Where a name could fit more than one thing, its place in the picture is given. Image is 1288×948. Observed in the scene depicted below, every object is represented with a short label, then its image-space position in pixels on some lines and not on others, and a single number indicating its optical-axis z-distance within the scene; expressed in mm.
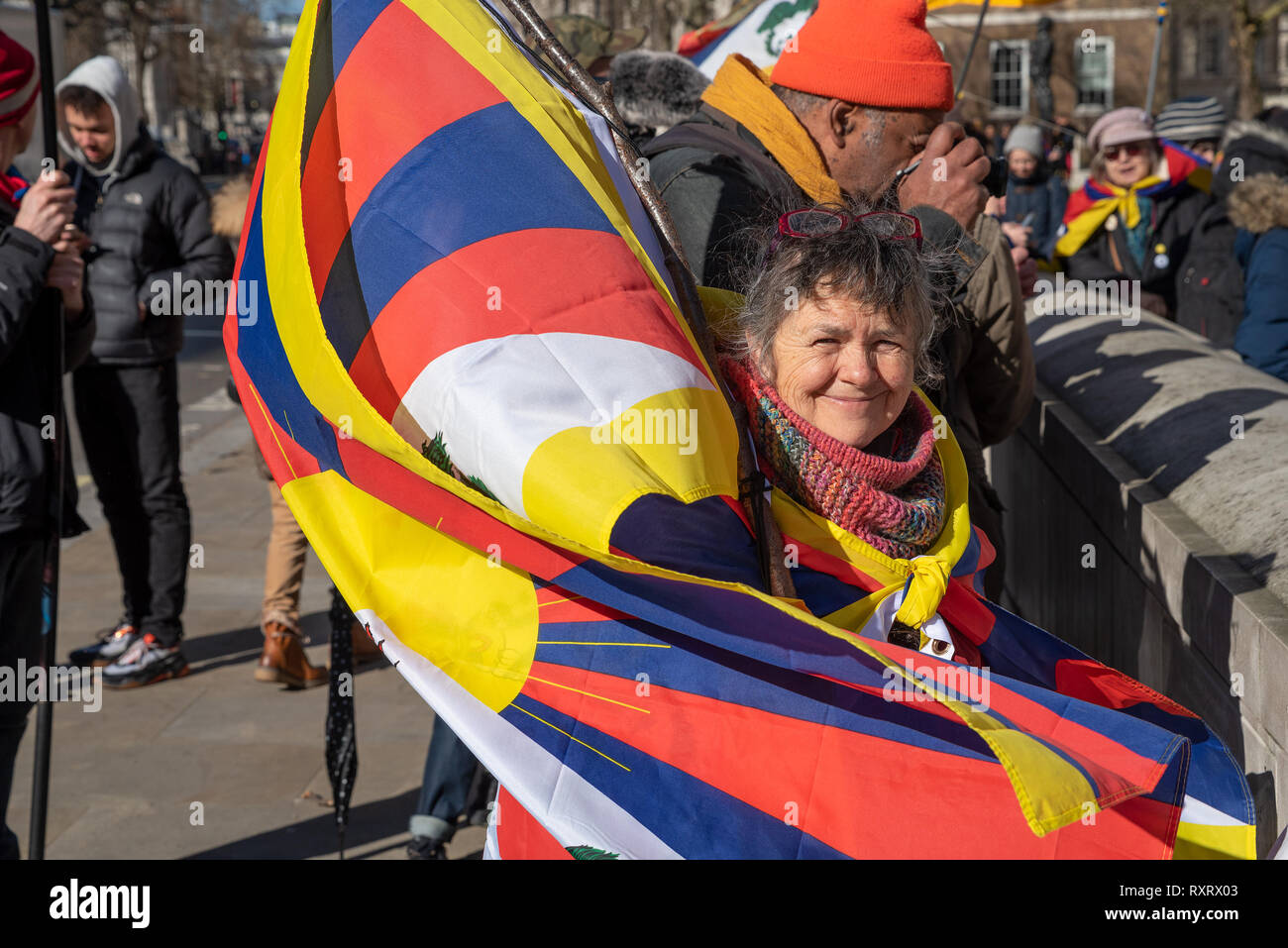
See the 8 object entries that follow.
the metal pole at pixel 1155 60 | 8781
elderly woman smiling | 2152
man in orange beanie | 2664
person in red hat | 3426
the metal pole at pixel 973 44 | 4902
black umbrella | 3904
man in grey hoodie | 5465
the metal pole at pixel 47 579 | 3410
